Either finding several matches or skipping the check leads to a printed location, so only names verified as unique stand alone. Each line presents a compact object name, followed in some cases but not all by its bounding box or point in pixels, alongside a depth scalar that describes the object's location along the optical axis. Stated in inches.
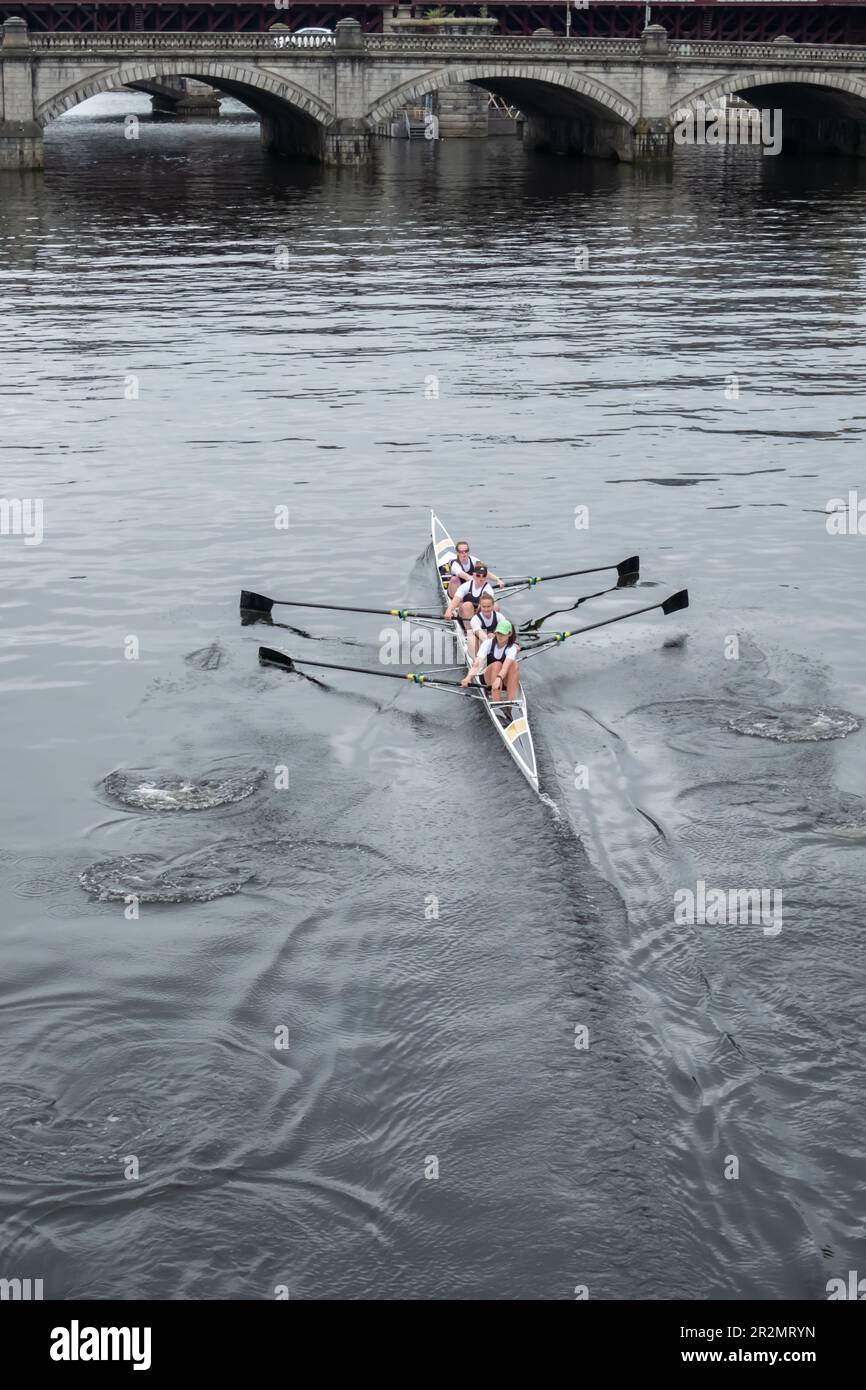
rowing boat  938.1
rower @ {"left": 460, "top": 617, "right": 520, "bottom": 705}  992.9
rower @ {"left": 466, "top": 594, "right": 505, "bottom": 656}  1041.5
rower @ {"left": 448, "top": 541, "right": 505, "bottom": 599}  1139.3
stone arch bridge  3725.4
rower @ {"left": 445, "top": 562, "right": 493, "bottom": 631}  1103.6
